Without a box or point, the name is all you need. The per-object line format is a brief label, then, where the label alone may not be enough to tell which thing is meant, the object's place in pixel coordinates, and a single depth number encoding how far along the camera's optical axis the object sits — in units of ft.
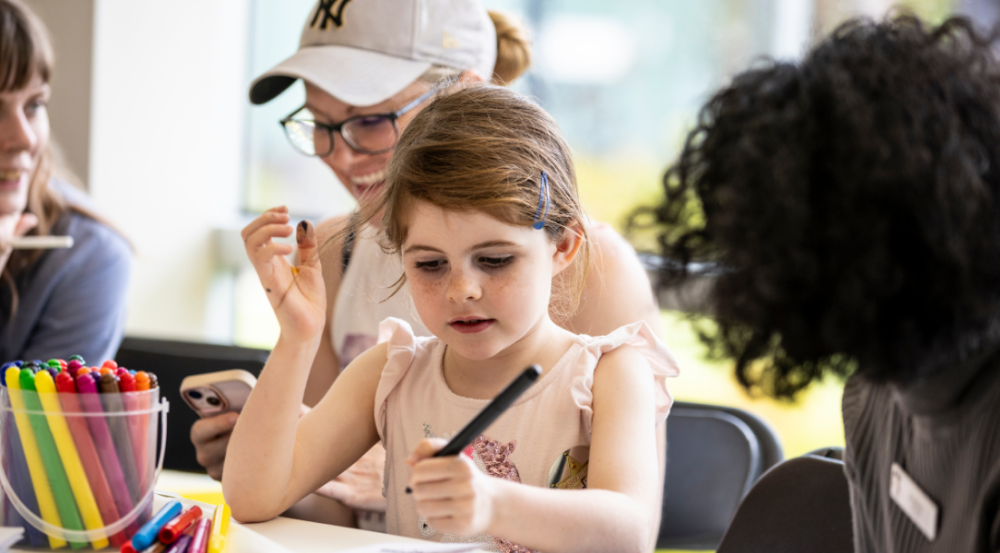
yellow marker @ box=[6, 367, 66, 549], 5.73
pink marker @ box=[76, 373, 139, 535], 5.70
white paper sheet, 5.70
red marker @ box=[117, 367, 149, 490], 5.74
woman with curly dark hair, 4.98
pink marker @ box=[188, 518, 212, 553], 5.68
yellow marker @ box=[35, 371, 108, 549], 5.70
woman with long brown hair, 8.40
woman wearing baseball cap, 6.96
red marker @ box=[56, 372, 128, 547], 5.70
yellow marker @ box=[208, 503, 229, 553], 5.73
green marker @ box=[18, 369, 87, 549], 5.71
